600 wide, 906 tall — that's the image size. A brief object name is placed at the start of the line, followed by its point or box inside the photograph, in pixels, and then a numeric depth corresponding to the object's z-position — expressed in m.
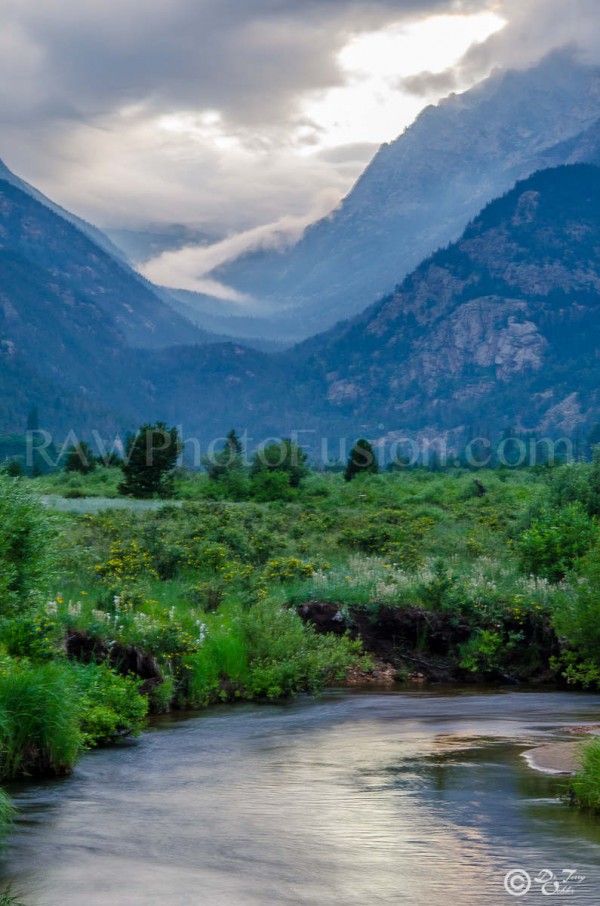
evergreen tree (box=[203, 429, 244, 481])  64.91
